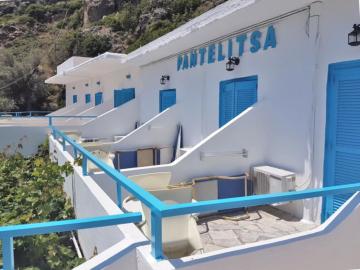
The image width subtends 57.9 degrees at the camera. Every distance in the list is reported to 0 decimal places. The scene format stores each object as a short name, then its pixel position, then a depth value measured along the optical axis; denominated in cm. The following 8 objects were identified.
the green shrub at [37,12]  5722
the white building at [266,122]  259
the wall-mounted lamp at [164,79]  944
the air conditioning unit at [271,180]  485
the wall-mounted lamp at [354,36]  394
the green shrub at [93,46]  3688
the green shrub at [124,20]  3791
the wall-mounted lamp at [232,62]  635
